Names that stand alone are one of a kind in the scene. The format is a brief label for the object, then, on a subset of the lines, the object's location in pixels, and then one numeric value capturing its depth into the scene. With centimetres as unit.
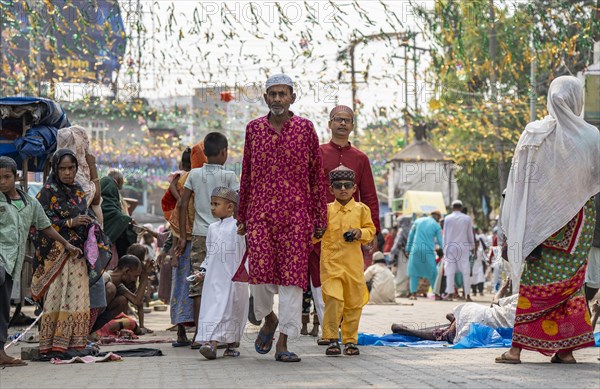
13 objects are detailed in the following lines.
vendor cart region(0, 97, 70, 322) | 1164
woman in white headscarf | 779
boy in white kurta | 873
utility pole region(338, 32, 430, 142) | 1641
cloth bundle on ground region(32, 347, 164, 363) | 894
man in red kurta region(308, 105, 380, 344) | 1014
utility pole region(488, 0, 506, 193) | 3297
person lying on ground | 1016
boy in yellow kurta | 880
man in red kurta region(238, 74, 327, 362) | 818
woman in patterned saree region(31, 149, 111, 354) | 894
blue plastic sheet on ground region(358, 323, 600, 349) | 977
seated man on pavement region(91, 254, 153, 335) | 1089
